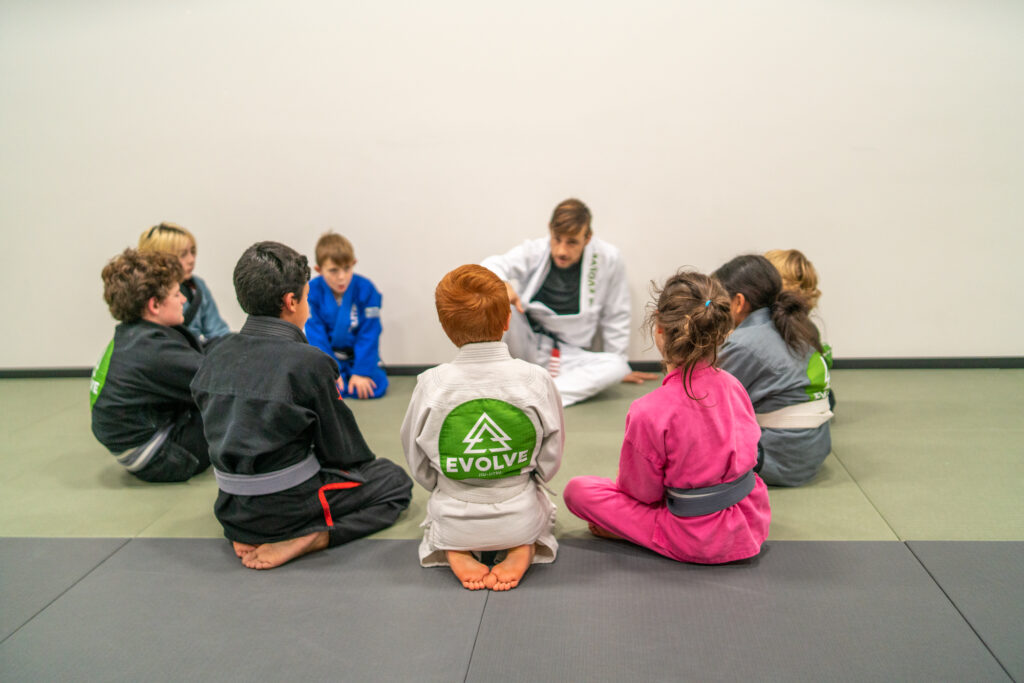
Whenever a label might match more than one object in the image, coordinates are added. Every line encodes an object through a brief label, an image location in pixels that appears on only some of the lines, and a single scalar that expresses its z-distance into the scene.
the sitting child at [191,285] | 3.50
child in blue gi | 3.93
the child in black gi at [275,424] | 2.17
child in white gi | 2.03
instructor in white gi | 3.72
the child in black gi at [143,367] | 2.74
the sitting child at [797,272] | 3.07
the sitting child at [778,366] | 2.61
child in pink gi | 2.01
